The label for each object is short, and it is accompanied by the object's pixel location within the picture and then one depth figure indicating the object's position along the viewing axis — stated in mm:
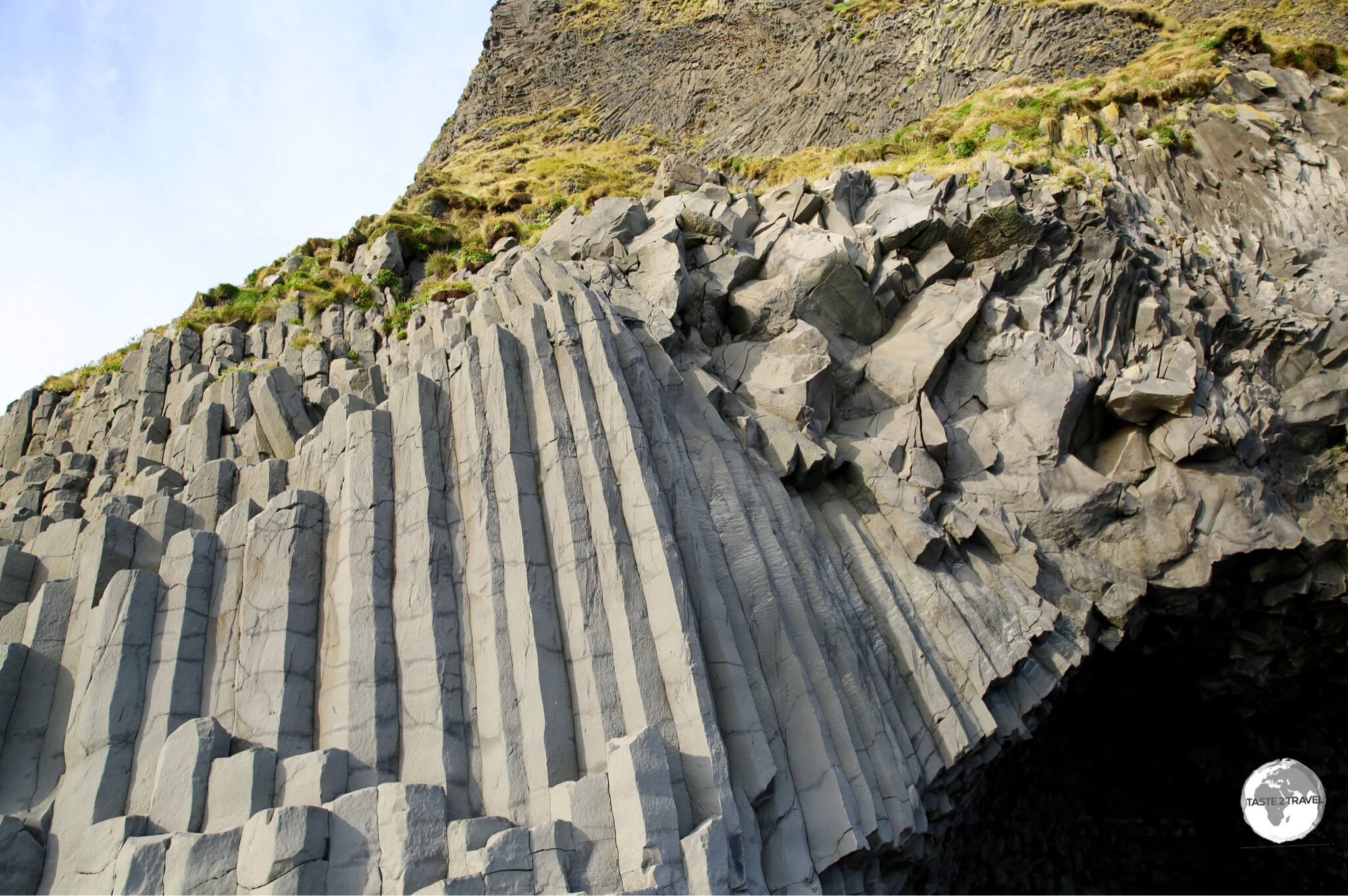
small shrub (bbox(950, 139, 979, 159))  24578
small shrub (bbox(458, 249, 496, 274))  21453
